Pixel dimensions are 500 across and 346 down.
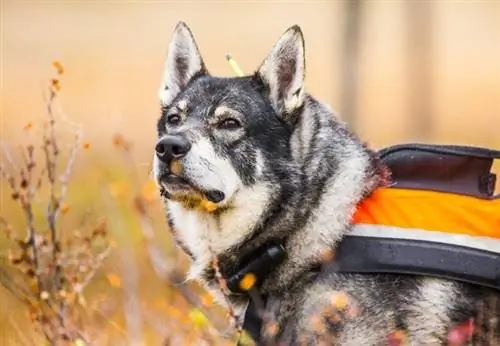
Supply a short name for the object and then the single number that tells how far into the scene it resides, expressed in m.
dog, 10.57
